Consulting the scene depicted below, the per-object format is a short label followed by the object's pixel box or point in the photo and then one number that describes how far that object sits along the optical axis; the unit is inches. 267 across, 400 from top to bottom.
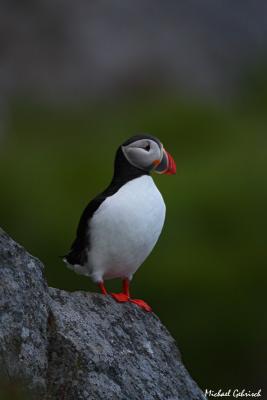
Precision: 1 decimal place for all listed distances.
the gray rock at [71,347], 418.6
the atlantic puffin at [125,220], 523.2
